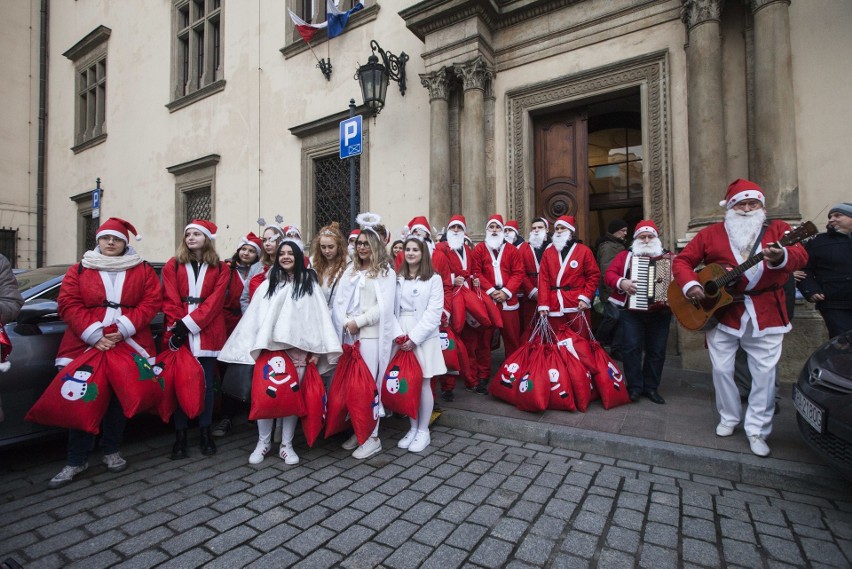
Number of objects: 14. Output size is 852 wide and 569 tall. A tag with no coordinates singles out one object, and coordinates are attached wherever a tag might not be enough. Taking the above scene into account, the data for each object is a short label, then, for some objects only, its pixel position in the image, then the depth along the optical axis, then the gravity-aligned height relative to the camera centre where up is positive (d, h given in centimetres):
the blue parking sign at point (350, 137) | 650 +223
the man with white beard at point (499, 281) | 534 +16
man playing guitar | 342 -7
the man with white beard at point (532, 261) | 562 +41
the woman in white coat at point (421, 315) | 386 -16
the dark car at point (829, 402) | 263 -66
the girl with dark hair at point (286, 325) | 354 -21
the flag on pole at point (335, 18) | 955 +572
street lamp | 759 +351
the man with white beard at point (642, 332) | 470 -39
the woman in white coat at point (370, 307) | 378 -9
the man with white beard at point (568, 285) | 483 +10
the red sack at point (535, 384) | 423 -81
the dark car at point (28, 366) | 334 -49
